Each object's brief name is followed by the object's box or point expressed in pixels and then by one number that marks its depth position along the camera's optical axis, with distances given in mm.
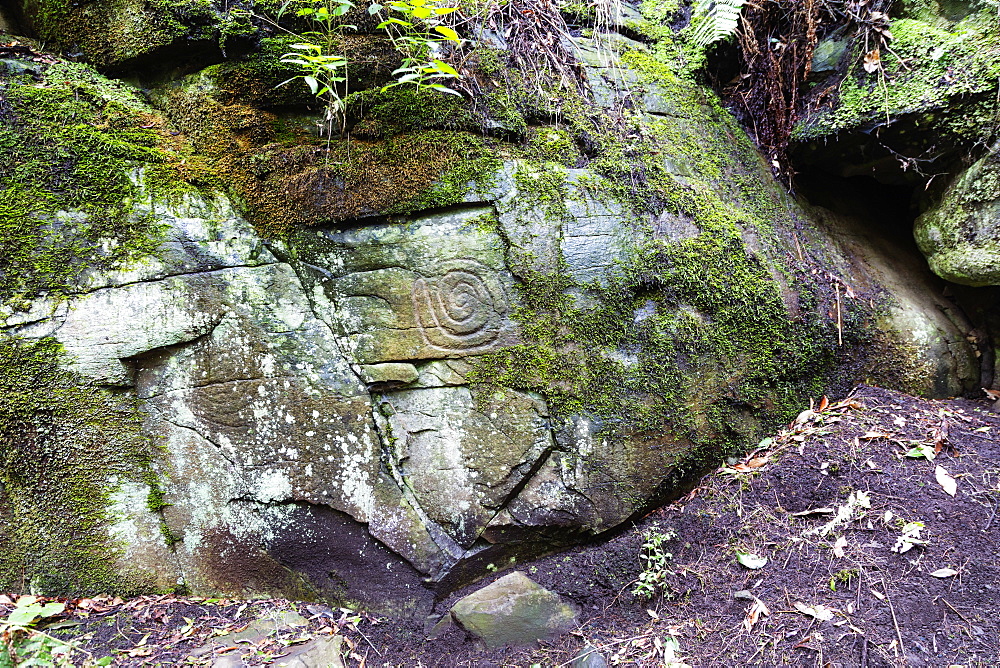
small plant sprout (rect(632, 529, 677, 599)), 2928
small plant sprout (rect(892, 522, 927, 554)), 2607
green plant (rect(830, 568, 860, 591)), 2570
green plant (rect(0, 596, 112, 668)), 1725
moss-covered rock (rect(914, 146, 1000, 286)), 3289
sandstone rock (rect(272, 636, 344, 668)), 2623
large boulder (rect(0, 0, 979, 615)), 2900
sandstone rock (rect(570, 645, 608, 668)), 2623
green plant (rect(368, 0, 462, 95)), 3145
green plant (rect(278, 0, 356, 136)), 3100
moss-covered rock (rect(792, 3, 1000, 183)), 3283
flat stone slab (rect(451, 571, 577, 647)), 2846
